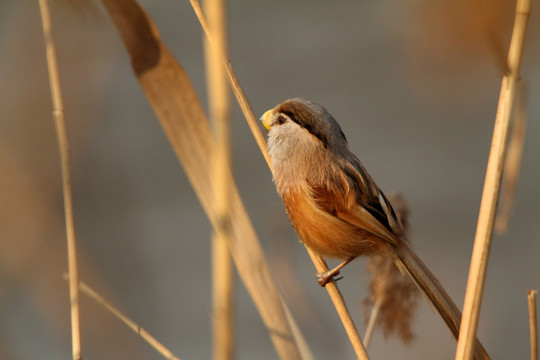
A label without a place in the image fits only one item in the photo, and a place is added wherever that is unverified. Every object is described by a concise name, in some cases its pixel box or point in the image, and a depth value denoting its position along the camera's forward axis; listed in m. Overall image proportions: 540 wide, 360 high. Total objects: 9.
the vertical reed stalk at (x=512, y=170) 5.00
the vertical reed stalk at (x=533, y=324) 3.73
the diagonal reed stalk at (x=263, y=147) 4.29
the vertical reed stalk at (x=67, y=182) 4.16
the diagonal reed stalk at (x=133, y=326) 4.10
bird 5.95
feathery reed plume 5.30
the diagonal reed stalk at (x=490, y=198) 3.66
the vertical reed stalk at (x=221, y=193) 2.65
